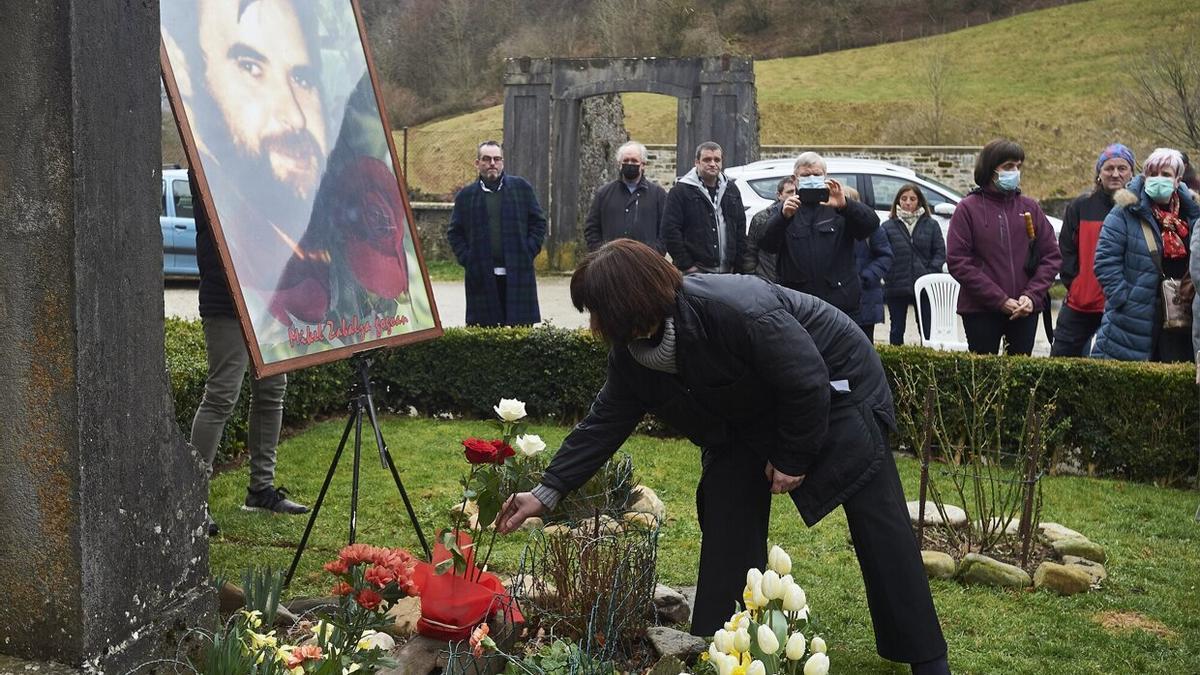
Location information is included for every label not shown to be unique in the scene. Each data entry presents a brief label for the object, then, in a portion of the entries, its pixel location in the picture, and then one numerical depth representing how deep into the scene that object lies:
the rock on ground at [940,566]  5.30
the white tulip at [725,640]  2.33
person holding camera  7.56
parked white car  15.34
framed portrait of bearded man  3.93
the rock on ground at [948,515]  5.85
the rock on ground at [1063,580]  5.15
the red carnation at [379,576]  3.17
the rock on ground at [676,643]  3.76
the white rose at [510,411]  3.85
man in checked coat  9.09
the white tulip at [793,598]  2.44
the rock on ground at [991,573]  5.22
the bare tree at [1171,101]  21.81
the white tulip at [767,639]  2.26
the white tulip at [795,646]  2.28
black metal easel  4.43
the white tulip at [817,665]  2.29
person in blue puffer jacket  7.21
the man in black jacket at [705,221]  8.52
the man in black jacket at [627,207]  9.84
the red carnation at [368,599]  3.12
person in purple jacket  7.24
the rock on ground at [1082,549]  5.56
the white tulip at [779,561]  2.53
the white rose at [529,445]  3.79
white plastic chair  9.91
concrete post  2.84
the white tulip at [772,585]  2.45
